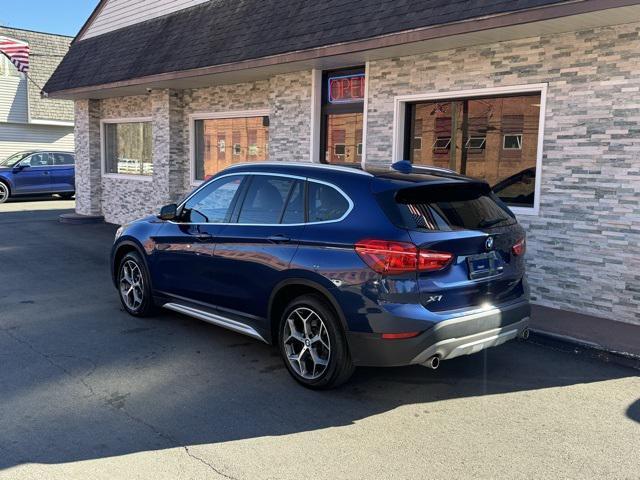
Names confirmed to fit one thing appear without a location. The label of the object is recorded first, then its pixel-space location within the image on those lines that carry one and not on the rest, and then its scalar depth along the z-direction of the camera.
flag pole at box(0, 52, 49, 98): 26.05
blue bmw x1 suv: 4.22
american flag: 22.98
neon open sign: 9.47
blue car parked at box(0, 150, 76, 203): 20.86
